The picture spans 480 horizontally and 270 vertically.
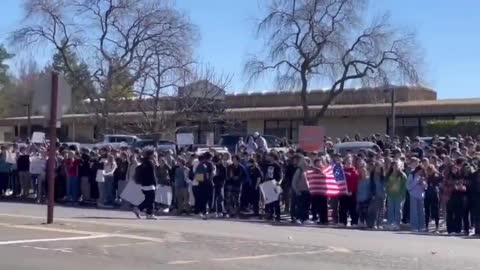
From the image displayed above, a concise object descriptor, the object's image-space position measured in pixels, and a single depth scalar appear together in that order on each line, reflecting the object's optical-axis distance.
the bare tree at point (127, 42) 54.53
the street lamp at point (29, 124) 68.22
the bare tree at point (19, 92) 90.69
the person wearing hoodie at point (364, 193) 24.55
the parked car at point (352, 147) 32.53
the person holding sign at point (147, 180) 25.20
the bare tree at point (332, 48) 53.53
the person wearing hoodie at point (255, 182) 26.84
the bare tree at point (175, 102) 53.56
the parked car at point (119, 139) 49.47
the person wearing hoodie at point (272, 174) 26.44
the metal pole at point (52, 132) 21.64
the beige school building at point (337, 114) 54.56
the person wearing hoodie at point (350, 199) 25.02
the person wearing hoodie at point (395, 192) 23.95
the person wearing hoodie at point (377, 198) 24.28
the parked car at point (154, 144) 41.19
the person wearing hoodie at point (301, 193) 25.50
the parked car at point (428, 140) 33.39
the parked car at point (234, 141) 42.16
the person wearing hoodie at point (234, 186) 27.17
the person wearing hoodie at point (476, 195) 22.61
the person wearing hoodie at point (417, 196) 23.61
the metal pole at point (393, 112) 51.67
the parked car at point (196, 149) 33.10
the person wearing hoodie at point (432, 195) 23.70
